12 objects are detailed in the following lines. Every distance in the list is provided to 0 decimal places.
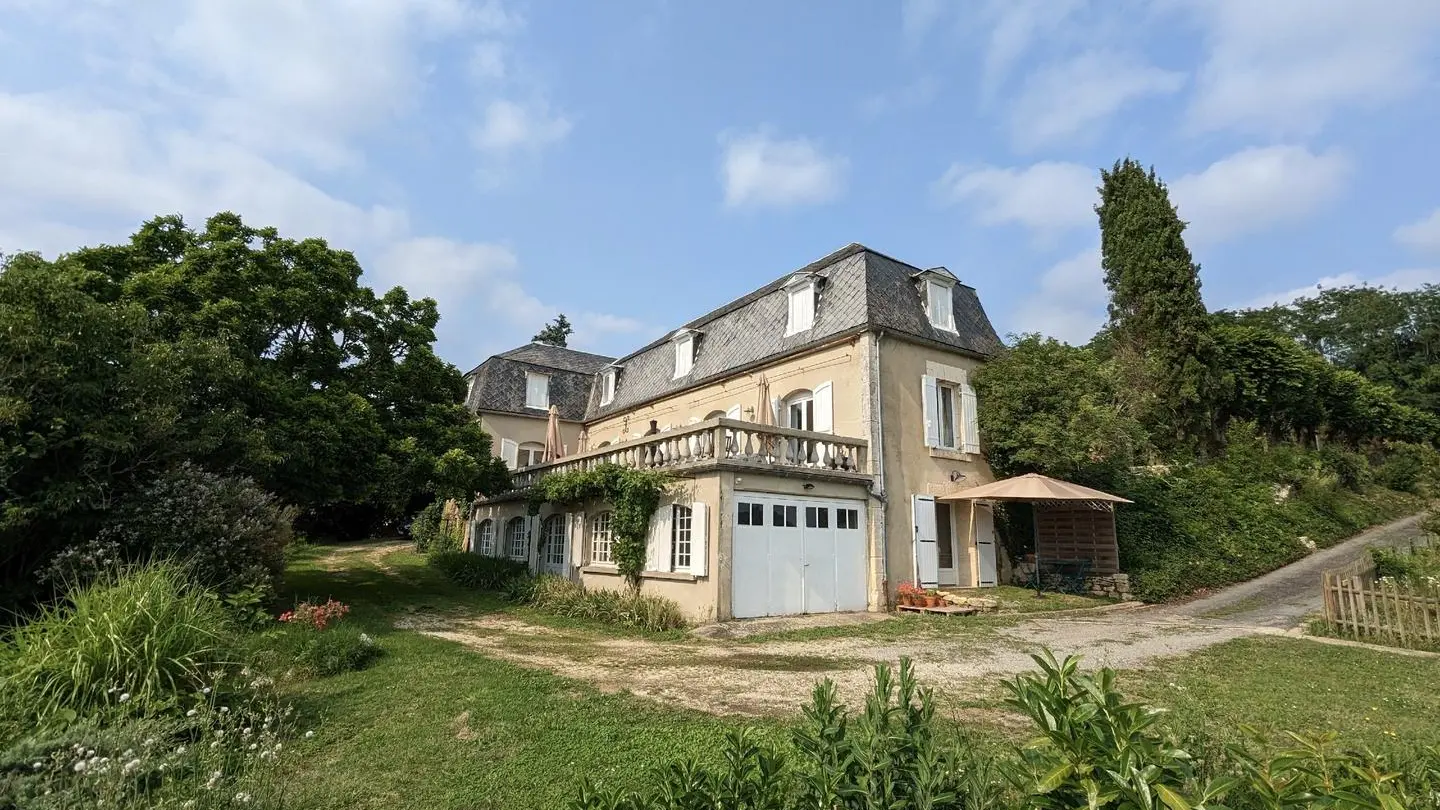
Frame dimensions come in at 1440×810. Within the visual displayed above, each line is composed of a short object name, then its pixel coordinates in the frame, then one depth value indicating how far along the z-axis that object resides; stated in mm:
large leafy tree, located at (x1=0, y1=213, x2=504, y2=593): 8734
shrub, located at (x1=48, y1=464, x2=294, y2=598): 9133
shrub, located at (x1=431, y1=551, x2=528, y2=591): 17812
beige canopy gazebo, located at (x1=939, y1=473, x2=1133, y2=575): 14047
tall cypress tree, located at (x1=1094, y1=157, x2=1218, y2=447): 22469
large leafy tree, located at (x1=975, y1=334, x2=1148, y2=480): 15586
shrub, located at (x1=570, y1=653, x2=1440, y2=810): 1653
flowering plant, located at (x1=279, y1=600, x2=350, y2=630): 9445
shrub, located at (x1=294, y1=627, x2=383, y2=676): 7730
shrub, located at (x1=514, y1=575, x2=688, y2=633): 12297
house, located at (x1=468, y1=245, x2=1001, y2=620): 12938
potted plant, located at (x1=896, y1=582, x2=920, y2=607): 13898
